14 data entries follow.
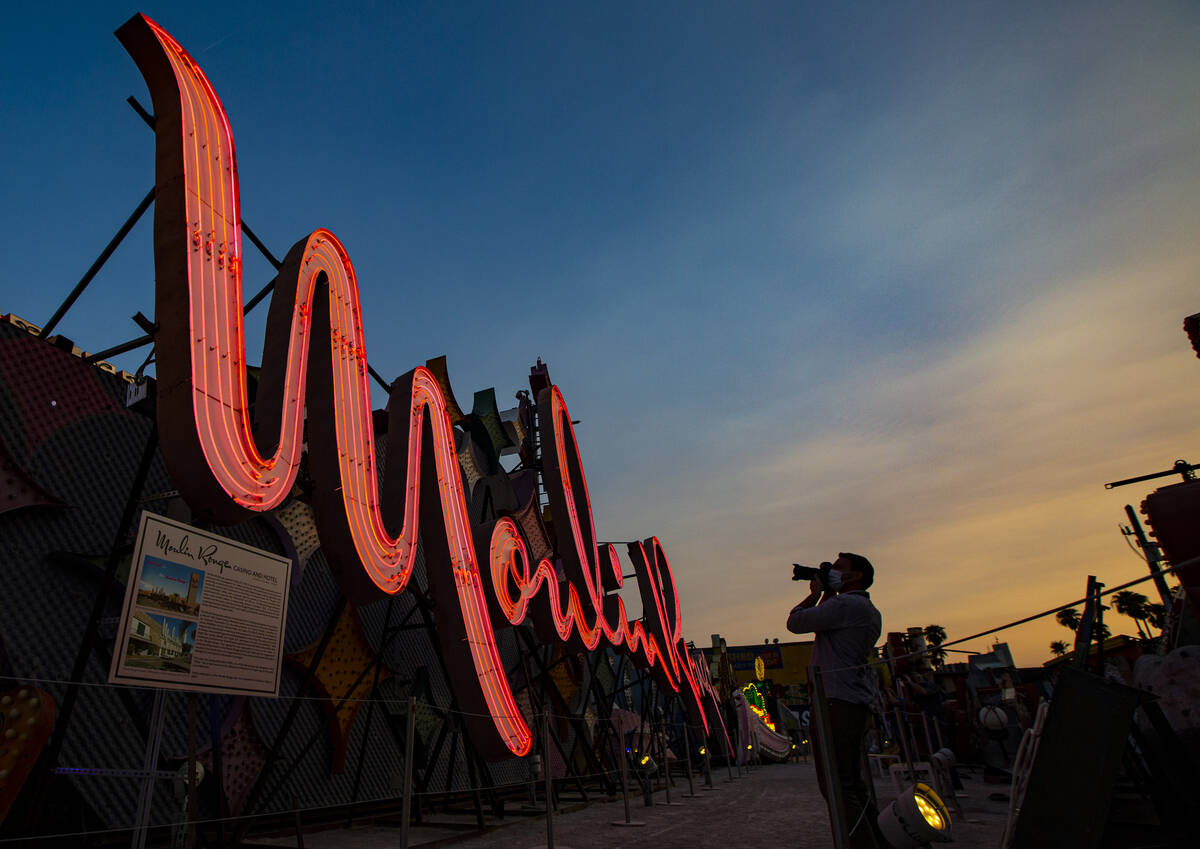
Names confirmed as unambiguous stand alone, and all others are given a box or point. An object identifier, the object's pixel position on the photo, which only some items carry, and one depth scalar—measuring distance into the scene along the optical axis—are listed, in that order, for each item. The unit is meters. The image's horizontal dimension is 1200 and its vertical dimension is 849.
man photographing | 5.30
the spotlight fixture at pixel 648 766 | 13.10
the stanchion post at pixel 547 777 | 7.16
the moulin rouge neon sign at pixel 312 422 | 5.19
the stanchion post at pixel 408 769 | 5.84
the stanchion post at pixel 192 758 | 5.43
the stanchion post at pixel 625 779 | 9.83
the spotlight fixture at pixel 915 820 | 5.03
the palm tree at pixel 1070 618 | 76.96
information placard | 4.46
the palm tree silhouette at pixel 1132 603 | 78.60
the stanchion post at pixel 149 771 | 4.29
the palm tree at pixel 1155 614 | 70.75
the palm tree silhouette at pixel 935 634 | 89.69
